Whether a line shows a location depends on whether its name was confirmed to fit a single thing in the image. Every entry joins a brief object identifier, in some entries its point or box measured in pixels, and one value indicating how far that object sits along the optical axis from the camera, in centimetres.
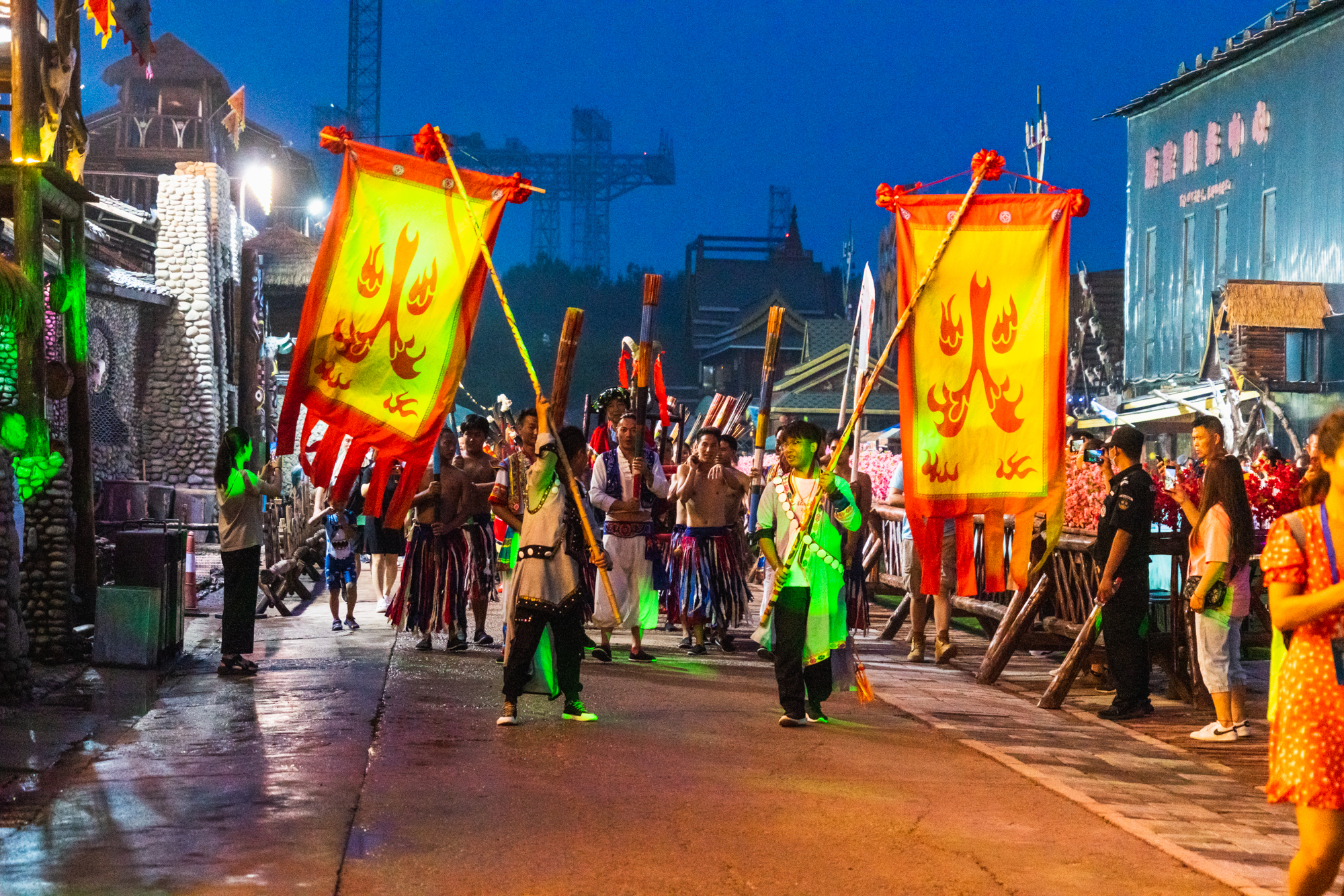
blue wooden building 3106
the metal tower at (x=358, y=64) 8719
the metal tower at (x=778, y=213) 8056
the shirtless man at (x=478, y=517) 1216
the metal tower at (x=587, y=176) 10625
